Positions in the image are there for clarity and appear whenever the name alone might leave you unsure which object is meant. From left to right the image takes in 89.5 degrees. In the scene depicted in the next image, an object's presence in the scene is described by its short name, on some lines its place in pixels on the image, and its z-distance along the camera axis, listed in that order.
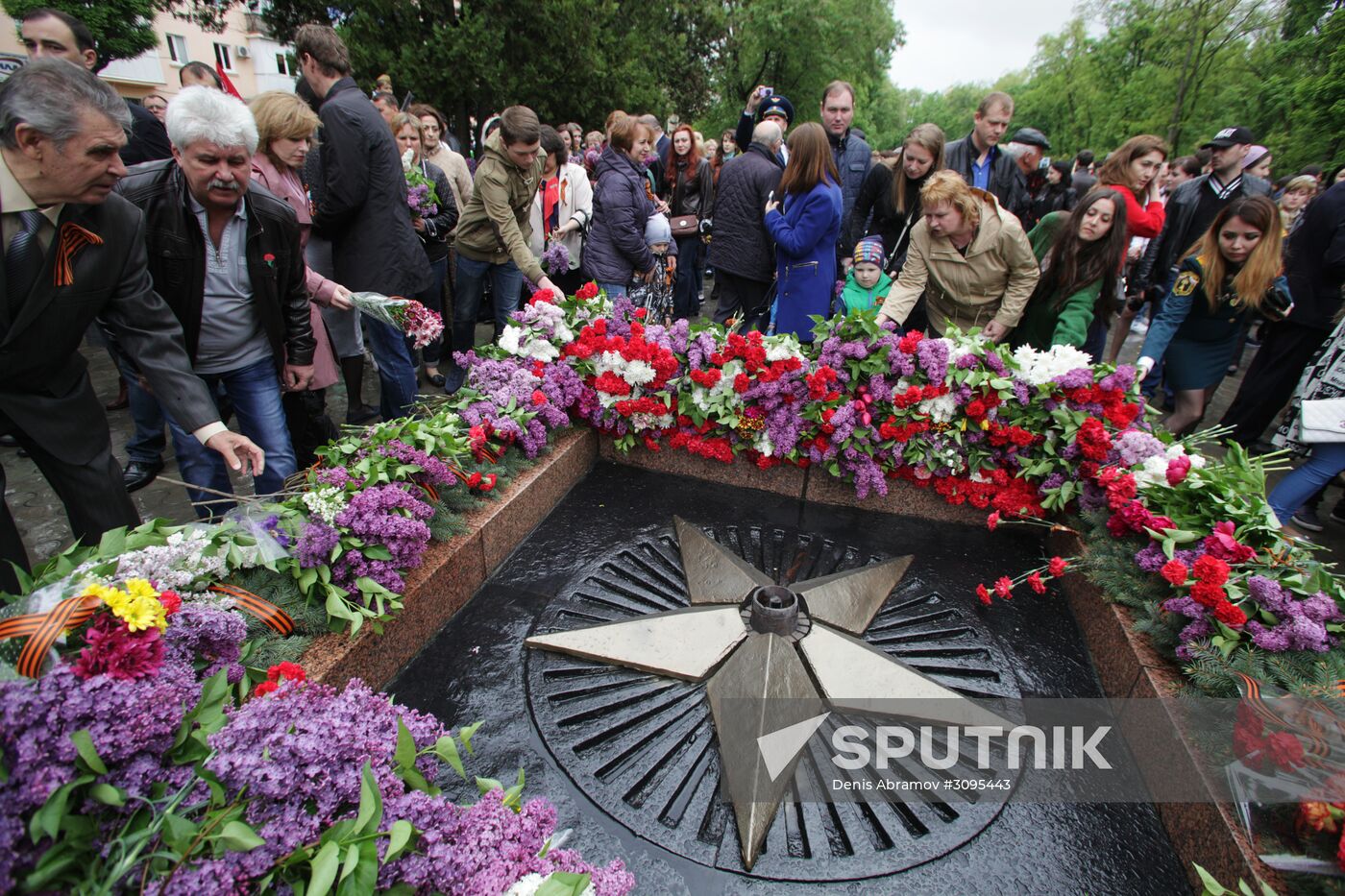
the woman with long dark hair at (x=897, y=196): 4.53
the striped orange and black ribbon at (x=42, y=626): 1.25
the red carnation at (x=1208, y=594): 1.95
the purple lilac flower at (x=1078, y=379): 2.92
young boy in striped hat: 4.14
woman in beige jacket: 3.59
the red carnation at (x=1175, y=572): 2.11
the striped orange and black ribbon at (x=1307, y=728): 1.55
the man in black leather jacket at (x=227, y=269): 2.31
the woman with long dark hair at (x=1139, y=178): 4.54
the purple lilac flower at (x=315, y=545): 2.03
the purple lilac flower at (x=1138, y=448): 2.66
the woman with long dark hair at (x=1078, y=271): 3.61
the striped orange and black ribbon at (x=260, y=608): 1.88
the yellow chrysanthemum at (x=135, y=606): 1.36
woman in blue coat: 4.07
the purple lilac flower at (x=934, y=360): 2.98
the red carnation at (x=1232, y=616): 1.92
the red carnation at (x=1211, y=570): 2.01
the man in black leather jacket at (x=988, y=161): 4.86
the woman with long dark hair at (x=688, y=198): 7.14
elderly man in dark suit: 1.79
